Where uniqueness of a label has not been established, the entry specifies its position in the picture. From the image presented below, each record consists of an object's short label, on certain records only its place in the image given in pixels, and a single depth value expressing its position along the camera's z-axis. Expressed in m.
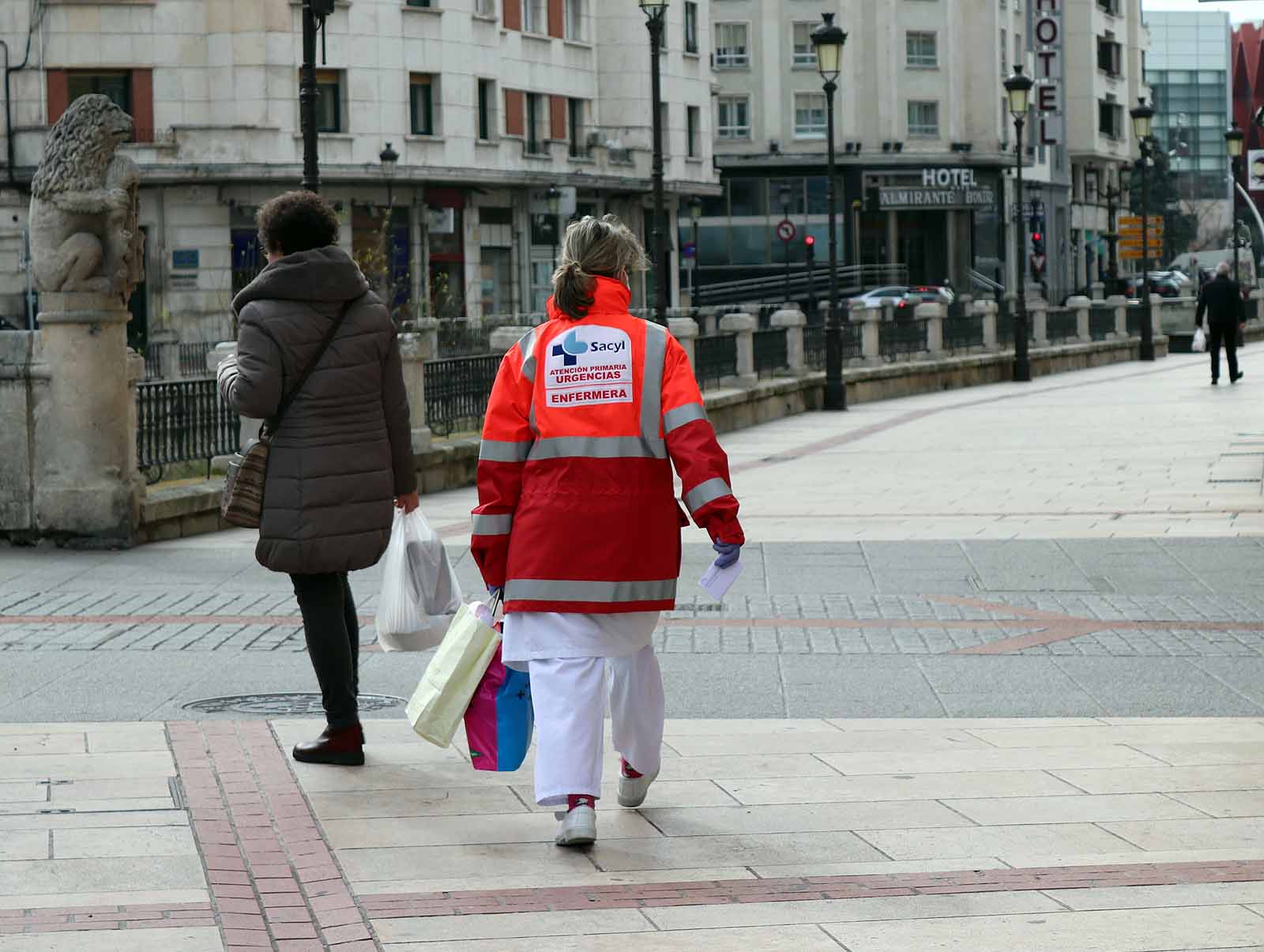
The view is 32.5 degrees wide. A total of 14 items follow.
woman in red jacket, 5.91
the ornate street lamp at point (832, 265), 29.48
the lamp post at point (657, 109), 24.08
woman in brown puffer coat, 6.80
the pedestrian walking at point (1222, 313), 30.36
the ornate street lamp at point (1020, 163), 37.47
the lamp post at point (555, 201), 53.56
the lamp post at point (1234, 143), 49.03
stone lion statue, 13.12
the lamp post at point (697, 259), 63.62
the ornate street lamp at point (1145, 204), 44.72
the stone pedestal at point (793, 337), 30.83
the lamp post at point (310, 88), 14.81
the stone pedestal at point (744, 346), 28.28
